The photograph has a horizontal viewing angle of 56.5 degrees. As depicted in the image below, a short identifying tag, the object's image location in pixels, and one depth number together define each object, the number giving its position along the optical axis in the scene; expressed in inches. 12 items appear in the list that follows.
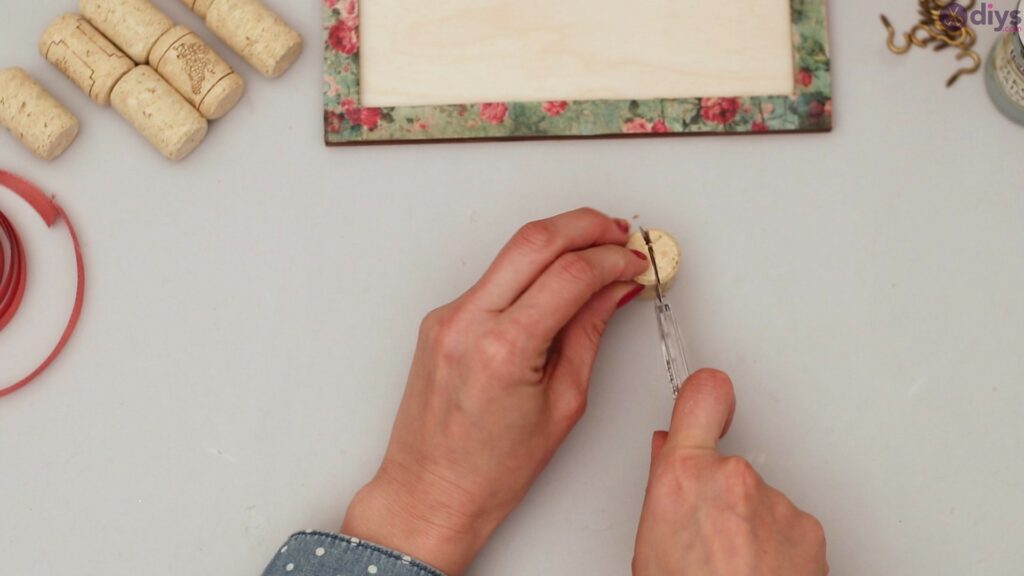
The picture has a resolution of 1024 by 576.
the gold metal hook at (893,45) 42.8
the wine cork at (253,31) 41.7
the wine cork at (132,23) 41.9
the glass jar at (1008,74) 39.3
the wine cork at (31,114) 41.7
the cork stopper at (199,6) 42.2
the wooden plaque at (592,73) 41.8
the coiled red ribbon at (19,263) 41.9
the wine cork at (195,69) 41.7
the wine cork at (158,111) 41.3
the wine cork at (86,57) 41.8
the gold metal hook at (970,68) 42.7
